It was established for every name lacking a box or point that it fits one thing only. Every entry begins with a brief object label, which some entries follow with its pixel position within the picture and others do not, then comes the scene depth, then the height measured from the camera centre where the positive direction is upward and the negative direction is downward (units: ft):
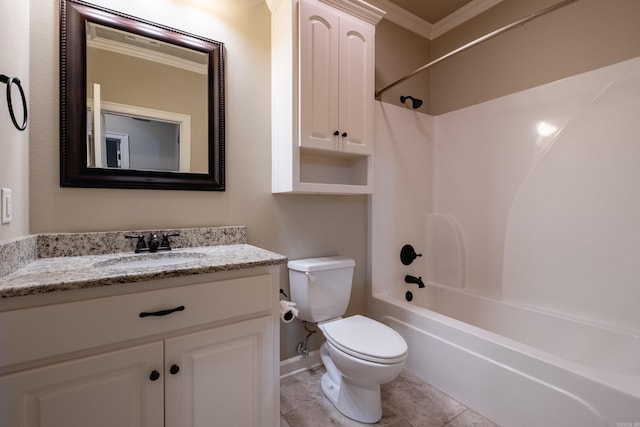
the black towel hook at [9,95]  3.02 +1.37
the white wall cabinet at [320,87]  5.13 +2.40
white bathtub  3.60 -2.48
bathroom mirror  4.11 +1.75
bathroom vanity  2.59 -1.41
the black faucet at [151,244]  4.38 -0.51
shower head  7.56 +2.99
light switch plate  3.15 +0.06
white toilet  4.27 -2.10
